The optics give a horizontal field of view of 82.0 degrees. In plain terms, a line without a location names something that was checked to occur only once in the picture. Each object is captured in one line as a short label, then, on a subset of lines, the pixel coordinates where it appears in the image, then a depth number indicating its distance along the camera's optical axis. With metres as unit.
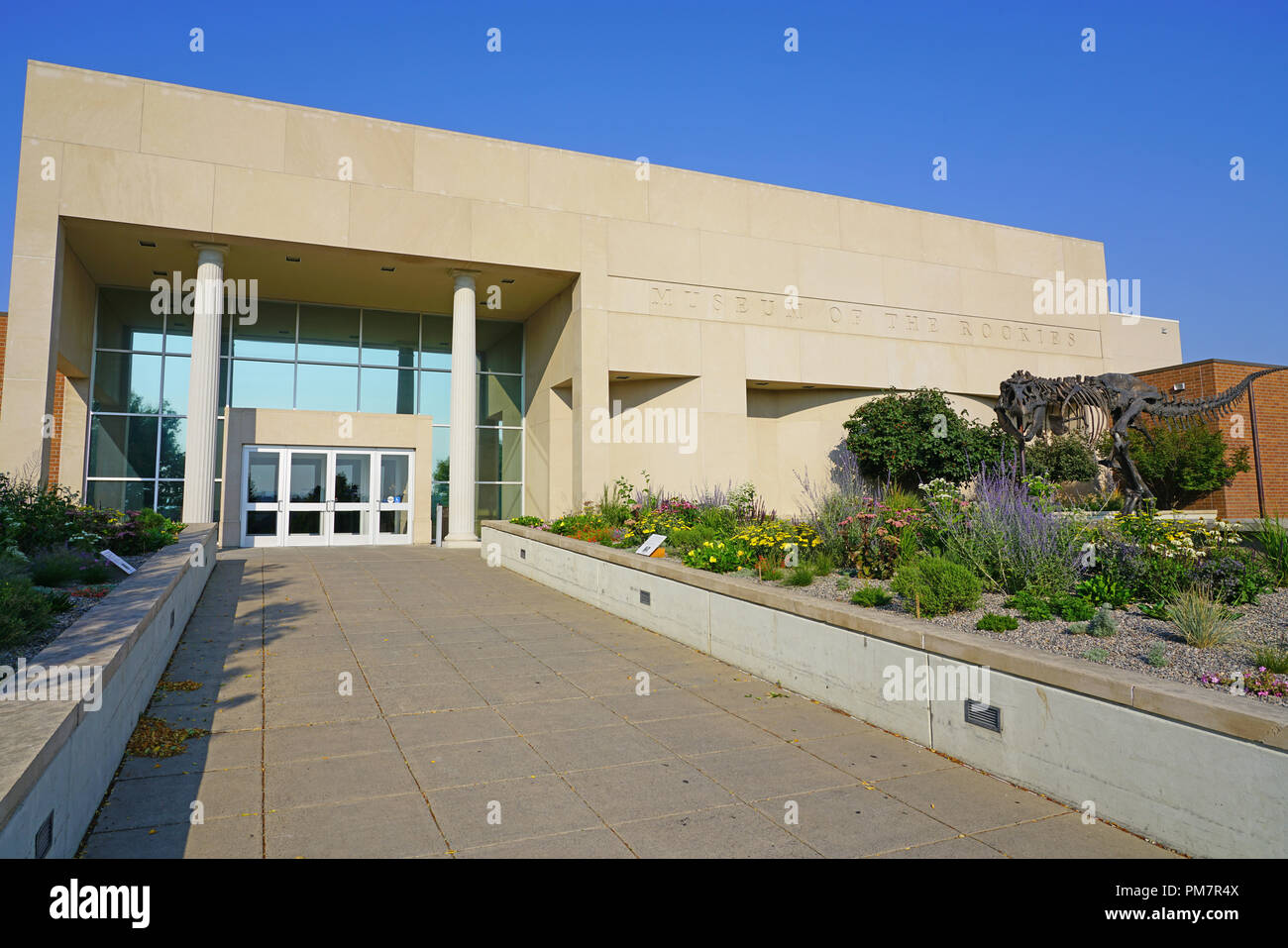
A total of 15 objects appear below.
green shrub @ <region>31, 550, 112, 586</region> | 6.82
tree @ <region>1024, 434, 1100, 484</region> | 20.78
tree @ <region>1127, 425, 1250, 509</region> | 19.73
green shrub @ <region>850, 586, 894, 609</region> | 6.54
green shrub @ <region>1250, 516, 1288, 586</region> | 6.62
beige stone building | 16.17
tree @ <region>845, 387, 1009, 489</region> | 20.00
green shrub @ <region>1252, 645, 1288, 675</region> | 4.11
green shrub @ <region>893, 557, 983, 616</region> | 6.10
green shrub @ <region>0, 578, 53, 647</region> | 4.71
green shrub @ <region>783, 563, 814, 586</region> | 7.70
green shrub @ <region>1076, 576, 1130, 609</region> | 6.00
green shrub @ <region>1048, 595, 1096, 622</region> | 5.67
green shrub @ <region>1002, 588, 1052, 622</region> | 5.75
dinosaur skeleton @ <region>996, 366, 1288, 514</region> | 13.72
